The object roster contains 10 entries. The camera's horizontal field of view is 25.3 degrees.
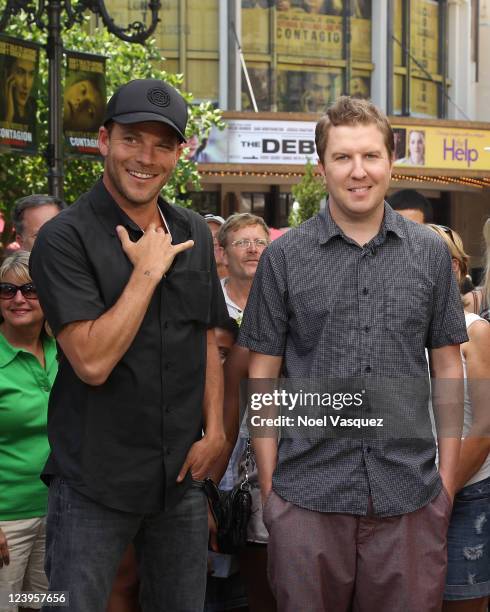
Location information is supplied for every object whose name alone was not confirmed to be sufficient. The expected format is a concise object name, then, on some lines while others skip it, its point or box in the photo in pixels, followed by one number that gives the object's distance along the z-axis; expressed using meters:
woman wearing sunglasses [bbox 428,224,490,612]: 4.13
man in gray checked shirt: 3.31
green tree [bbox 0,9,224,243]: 14.67
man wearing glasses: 5.66
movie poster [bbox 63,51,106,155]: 10.74
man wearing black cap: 3.31
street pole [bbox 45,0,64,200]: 9.43
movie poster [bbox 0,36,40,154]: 10.15
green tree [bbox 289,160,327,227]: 21.39
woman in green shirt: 4.60
